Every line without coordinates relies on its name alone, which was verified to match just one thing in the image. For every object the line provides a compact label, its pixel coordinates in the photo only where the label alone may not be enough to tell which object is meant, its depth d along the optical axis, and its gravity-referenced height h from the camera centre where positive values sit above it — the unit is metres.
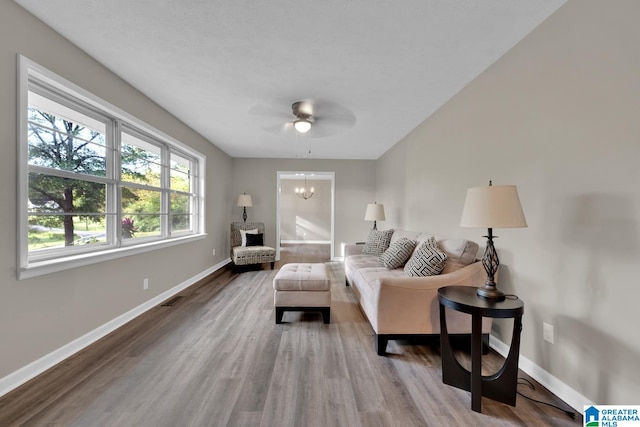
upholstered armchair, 5.21 -0.74
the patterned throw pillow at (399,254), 3.18 -0.50
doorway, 10.14 +0.01
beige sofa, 2.19 -0.78
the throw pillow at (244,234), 5.63 -0.50
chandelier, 9.93 +0.71
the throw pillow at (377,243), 4.07 -0.48
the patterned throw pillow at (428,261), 2.37 -0.45
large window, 1.97 +0.29
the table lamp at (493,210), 1.57 +0.02
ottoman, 2.83 -0.89
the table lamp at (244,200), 5.94 +0.24
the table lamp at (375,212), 4.83 +0.00
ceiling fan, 3.17 +1.25
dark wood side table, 1.57 -0.85
